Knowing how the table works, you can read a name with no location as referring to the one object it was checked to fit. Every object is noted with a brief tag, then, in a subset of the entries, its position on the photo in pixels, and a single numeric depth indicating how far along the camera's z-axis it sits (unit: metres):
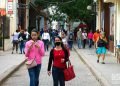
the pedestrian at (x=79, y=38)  23.29
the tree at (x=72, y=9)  27.53
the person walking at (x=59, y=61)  6.26
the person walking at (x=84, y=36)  23.72
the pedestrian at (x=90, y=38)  23.16
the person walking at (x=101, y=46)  12.58
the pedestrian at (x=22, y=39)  17.64
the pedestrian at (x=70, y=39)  22.01
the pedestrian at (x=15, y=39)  17.83
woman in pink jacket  6.63
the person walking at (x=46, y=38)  20.41
